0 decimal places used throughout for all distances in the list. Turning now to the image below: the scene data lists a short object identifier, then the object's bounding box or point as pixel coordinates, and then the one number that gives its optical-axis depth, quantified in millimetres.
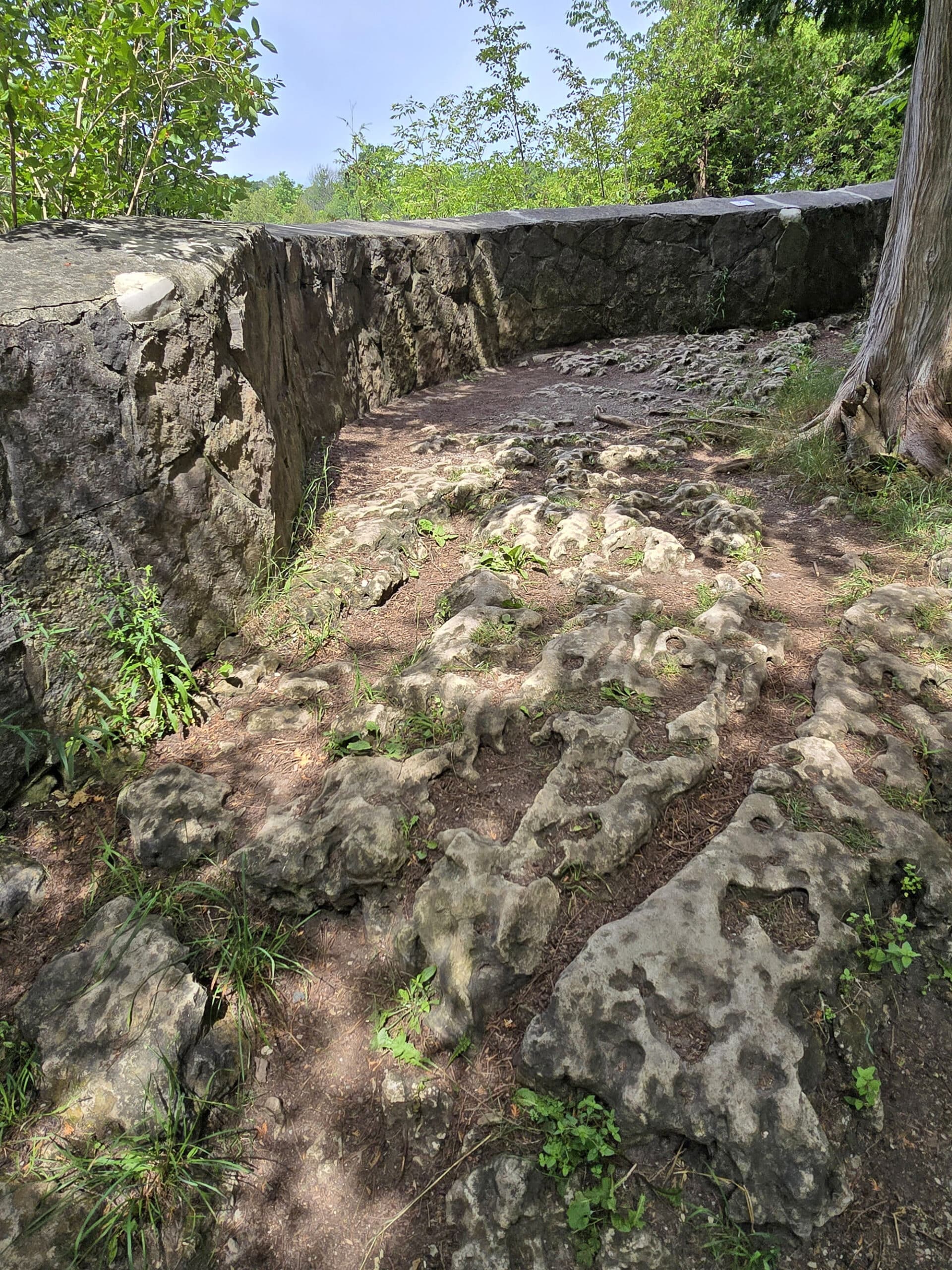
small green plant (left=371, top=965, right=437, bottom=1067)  1993
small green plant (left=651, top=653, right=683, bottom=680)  2986
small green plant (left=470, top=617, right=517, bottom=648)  3182
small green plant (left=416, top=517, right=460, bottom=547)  4305
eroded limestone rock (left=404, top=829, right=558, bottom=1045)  2023
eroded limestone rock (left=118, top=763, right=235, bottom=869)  2408
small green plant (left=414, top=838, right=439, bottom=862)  2340
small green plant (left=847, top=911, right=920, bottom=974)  1987
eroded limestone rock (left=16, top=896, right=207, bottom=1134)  1890
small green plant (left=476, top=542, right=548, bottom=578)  3885
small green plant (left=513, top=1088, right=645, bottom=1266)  1646
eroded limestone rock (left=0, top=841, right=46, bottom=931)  2297
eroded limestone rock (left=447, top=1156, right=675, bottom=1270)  1613
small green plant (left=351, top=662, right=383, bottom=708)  2967
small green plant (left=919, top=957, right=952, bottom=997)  1990
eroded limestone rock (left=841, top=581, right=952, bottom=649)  3041
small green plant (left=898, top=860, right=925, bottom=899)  2111
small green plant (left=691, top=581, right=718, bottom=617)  3428
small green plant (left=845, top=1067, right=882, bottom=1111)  1756
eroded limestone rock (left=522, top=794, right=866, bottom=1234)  1663
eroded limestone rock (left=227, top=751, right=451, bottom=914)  2303
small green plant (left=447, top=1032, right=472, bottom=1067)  1956
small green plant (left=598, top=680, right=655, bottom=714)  2783
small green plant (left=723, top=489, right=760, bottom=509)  4430
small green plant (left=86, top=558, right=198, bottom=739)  2676
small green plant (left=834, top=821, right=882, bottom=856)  2193
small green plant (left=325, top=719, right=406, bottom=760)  2717
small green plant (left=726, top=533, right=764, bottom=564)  3840
